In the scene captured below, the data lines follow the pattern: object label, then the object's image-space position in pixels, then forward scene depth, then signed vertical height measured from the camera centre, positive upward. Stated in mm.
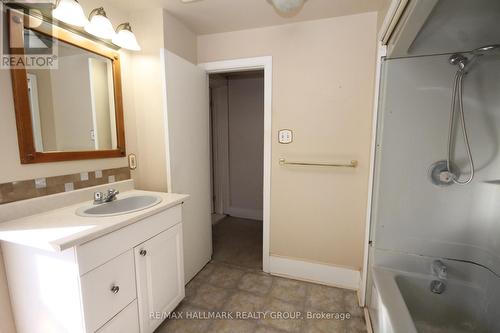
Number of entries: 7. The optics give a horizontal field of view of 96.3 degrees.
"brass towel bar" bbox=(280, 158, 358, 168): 1811 -189
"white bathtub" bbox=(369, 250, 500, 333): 1266 -920
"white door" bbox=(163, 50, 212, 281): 1703 -70
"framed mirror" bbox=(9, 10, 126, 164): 1169 +269
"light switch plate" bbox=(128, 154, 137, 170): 1819 -162
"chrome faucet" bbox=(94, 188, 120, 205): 1399 -347
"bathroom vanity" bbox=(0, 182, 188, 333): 967 -616
